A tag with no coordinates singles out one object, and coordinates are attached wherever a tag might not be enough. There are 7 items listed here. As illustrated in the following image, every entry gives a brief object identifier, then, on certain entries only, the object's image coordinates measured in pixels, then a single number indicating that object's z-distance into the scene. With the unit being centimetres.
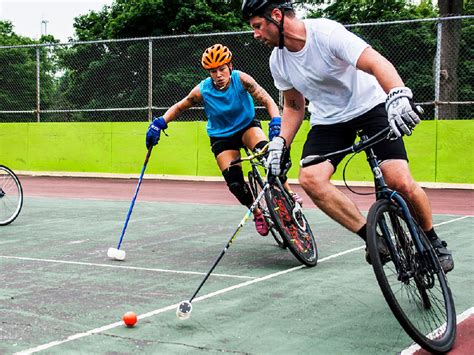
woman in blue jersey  725
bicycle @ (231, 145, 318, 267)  640
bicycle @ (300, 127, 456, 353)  396
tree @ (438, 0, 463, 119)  1511
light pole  8464
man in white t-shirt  461
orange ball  445
